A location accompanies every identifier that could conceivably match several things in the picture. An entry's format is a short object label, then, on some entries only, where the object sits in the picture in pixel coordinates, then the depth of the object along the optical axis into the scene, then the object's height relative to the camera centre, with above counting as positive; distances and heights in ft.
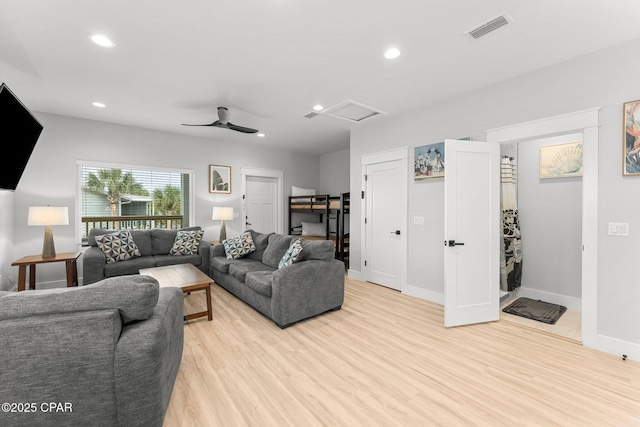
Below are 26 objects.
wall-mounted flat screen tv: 7.38 +2.31
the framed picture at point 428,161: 12.14 +2.19
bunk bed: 18.51 -0.60
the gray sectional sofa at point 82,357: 4.20 -2.30
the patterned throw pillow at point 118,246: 13.50 -1.75
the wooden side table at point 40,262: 11.59 -2.38
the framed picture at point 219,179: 18.99 +2.15
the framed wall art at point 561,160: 11.80 +2.17
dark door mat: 10.68 -4.07
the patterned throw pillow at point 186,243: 15.35 -1.80
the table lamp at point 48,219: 11.95 -0.37
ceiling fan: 12.30 +4.00
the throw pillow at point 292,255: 10.53 -1.72
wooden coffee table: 9.65 -2.51
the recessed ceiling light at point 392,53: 8.42 +4.81
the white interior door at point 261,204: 21.12 +0.50
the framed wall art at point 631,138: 7.68 +1.98
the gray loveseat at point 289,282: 9.69 -2.72
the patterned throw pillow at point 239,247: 14.10 -1.85
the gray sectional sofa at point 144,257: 12.76 -2.42
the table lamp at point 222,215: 17.80 -0.29
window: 15.40 +0.80
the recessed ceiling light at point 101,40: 7.70 +4.80
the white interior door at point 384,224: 14.12 -0.73
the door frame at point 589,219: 8.34 -0.27
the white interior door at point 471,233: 9.93 -0.81
